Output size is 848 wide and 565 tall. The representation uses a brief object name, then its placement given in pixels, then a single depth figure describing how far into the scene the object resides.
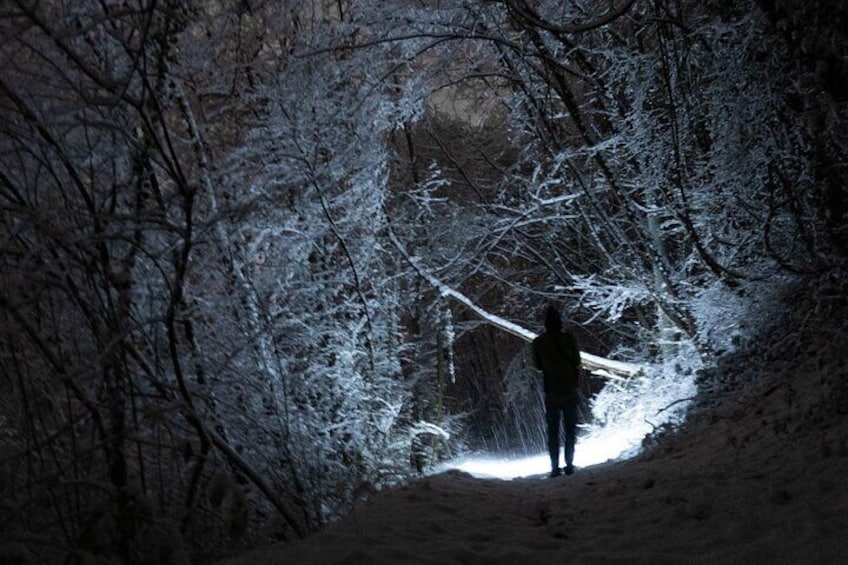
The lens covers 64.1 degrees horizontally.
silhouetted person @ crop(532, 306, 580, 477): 7.88
